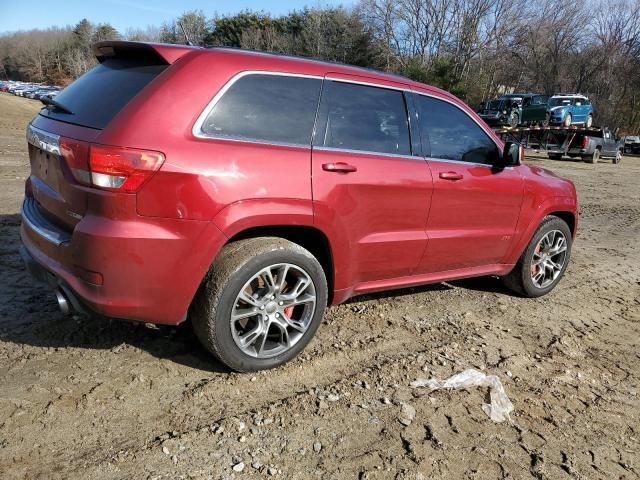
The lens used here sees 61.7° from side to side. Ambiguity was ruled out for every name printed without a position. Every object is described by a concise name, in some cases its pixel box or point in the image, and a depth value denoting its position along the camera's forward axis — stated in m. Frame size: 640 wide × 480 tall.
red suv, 2.74
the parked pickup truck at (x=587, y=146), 22.39
